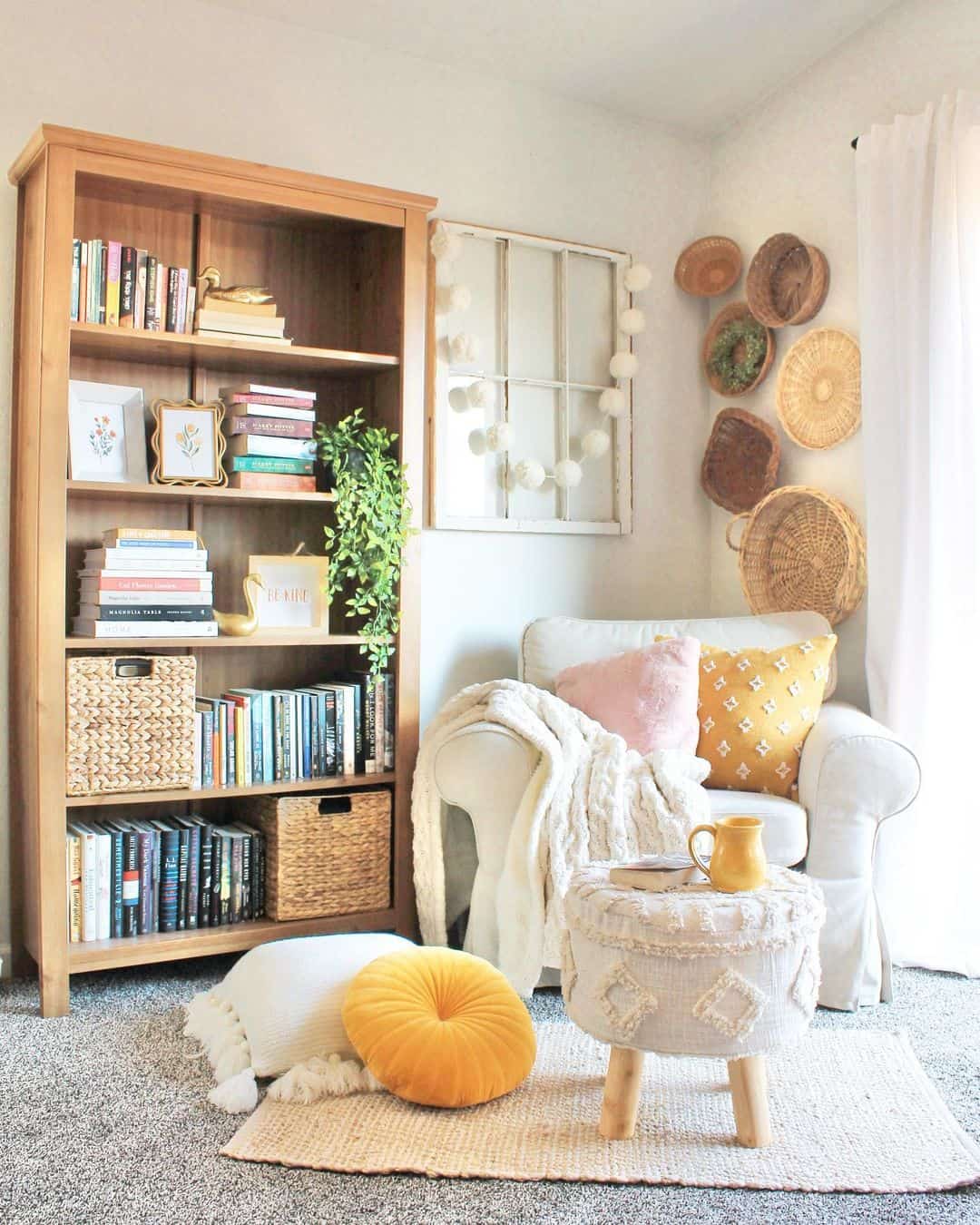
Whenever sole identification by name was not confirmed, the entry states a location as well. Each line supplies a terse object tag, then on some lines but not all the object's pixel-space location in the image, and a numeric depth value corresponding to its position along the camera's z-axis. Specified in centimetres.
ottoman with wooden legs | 179
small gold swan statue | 284
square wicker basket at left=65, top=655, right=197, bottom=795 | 260
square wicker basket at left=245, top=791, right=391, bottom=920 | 285
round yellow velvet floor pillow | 199
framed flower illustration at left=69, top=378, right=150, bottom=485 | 272
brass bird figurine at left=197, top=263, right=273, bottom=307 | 281
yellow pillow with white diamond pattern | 282
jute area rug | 181
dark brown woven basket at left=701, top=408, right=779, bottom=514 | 362
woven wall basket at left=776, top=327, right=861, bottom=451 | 329
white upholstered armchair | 260
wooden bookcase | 255
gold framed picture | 277
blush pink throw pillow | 287
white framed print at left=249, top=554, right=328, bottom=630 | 292
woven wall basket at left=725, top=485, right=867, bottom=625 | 327
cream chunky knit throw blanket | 253
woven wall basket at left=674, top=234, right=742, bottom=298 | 376
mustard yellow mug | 187
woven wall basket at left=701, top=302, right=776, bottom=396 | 368
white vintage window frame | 341
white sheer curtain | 286
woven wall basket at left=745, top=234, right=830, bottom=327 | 339
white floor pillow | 208
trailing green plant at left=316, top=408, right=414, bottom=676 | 288
